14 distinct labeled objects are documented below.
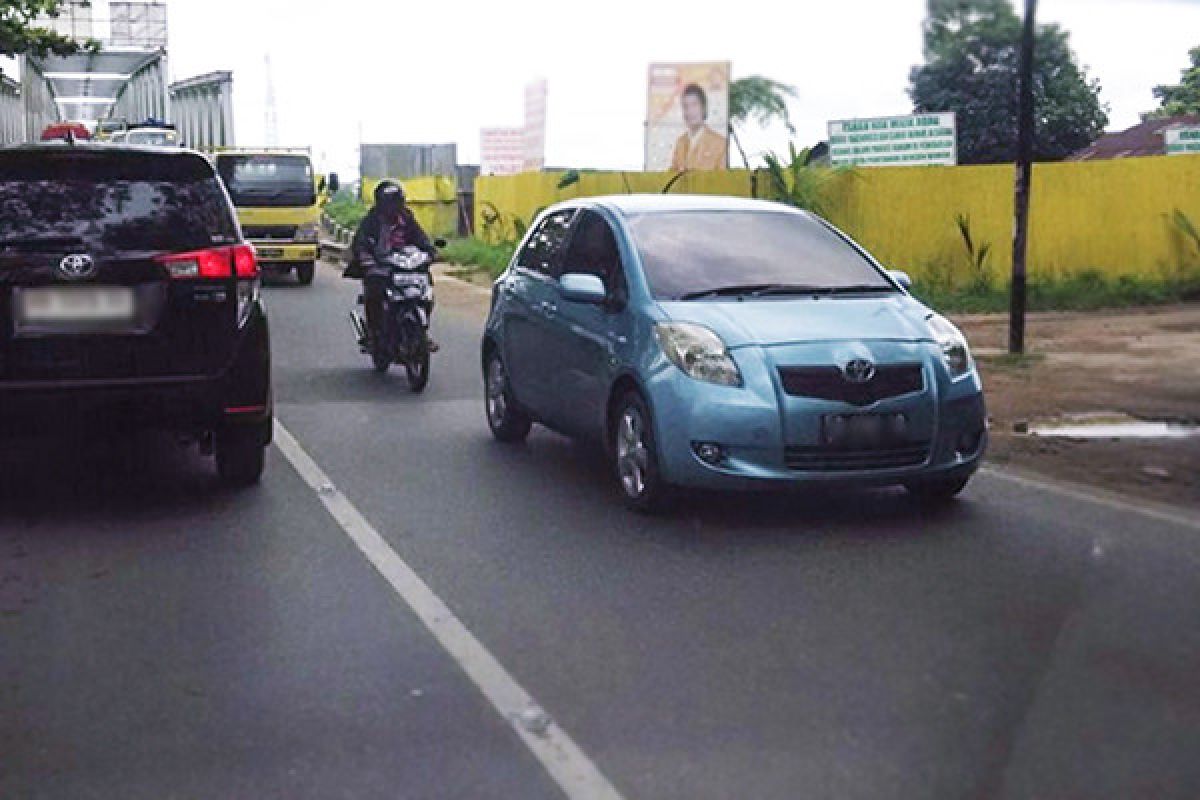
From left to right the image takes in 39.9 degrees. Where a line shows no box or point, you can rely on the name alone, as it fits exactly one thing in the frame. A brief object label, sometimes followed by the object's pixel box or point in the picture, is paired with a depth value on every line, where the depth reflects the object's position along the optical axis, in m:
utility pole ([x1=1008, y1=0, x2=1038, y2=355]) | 13.43
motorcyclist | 13.30
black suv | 7.57
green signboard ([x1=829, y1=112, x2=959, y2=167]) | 21.96
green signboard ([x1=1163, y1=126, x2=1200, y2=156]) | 24.62
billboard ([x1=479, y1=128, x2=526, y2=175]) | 48.50
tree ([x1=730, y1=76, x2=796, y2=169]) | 20.06
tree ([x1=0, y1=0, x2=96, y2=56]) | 19.25
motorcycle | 12.93
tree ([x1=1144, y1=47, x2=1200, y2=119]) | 23.05
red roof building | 24.94
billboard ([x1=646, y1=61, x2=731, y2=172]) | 30.75
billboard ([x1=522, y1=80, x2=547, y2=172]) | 36.25
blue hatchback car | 7.50
